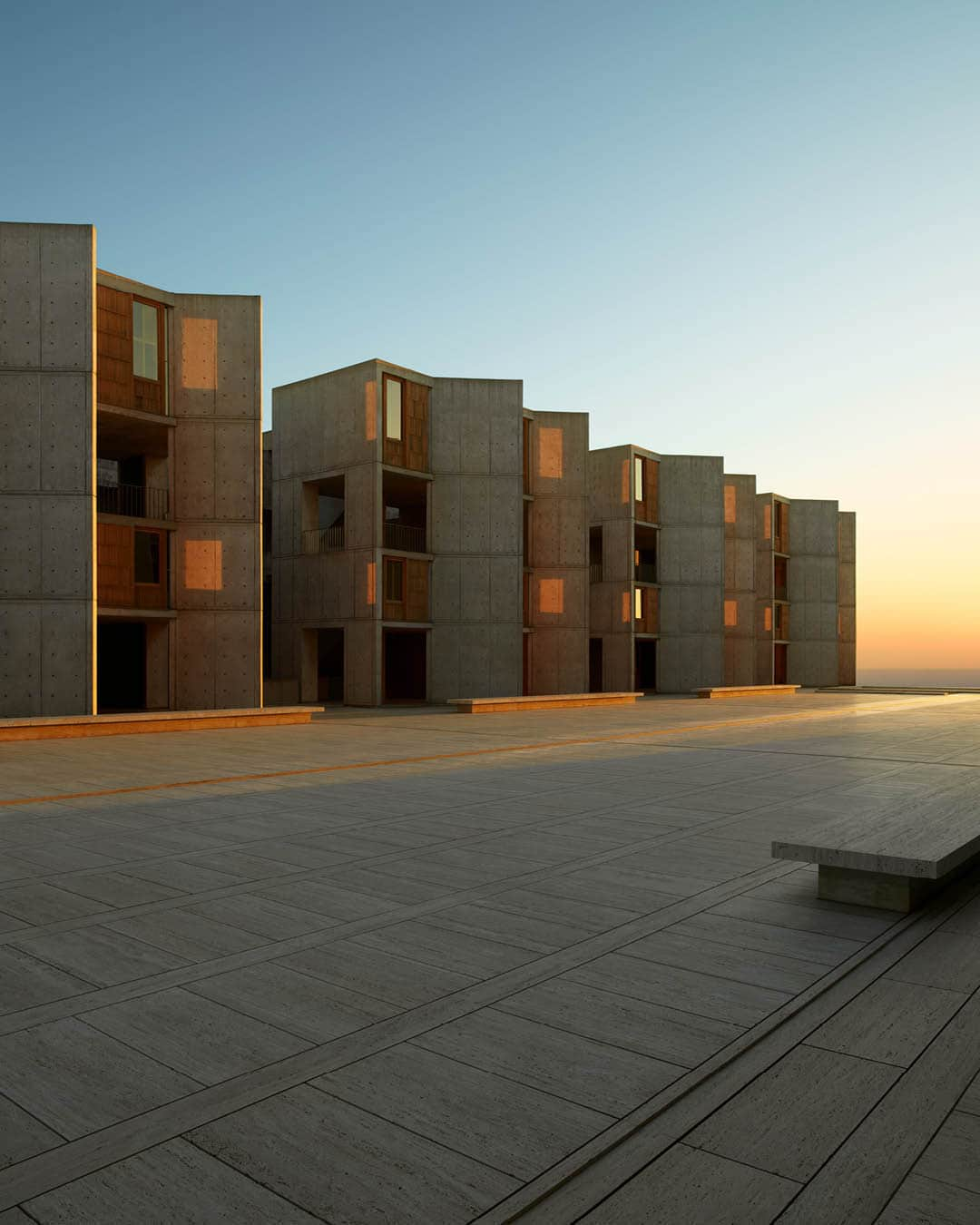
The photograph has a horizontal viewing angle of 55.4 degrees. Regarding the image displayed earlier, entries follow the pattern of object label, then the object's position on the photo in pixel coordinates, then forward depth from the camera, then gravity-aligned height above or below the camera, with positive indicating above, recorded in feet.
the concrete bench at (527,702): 84.89 -9.59
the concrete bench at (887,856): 17.76 -4.82
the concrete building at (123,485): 70.69 +10.64
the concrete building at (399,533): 102.63 +8.63
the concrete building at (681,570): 142.51 +5.76
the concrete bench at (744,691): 117.29 -11.29
